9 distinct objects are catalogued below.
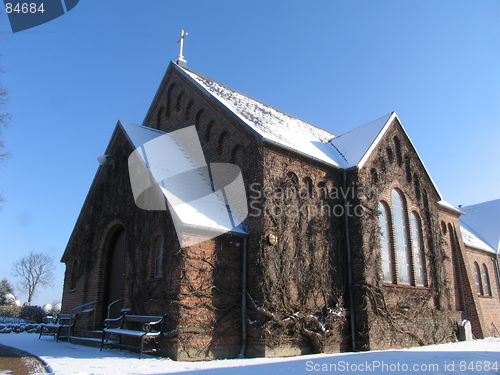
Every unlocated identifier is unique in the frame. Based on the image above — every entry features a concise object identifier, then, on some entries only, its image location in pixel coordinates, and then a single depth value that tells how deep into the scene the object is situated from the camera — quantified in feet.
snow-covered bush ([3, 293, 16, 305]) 95.67
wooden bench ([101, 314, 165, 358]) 31.57
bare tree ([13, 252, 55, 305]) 200.53
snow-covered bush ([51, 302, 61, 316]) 83.97
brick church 34.78
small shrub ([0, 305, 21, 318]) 80.98
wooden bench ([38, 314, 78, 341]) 44.27
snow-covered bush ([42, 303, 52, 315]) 83.24
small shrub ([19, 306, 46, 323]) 75.92
